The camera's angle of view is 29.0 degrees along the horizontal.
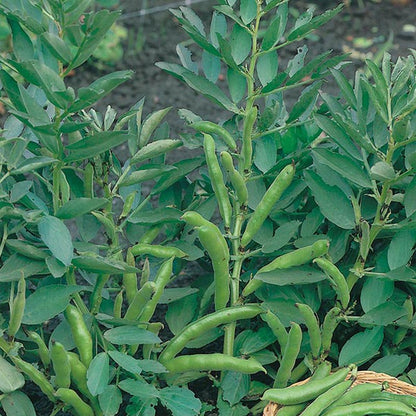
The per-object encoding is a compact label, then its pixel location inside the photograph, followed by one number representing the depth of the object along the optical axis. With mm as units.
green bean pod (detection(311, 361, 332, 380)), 2203
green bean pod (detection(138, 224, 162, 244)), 2324
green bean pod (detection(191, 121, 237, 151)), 2236
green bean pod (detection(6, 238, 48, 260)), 2023
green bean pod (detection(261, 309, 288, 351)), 2139
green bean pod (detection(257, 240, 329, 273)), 2102
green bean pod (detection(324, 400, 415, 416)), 2047
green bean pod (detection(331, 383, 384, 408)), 2092
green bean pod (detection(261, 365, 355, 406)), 2084
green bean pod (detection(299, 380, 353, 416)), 2062
